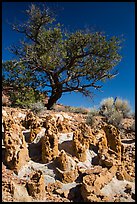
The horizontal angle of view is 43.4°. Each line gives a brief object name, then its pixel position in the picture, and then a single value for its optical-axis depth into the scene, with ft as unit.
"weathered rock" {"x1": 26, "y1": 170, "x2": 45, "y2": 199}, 7.42
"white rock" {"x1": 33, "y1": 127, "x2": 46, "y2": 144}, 10.04
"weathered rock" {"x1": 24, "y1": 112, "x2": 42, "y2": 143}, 10.16
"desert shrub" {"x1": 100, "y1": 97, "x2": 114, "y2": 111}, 22.09
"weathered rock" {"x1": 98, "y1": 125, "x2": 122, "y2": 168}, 9.08
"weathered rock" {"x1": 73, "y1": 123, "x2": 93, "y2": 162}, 9.40
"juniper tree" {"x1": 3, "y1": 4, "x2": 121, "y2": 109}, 23.78
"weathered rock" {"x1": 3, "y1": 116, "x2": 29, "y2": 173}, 8.47
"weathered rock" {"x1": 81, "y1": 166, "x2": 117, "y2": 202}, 7.47
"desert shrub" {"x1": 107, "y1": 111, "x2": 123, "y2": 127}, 17.02
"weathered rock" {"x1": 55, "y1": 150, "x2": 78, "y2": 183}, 8.32
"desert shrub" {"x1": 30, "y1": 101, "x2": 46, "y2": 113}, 17.38
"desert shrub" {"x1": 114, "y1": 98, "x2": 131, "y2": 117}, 21.61
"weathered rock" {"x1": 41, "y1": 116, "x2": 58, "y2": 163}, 9.09
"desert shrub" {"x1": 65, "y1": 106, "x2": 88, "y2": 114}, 23.08
